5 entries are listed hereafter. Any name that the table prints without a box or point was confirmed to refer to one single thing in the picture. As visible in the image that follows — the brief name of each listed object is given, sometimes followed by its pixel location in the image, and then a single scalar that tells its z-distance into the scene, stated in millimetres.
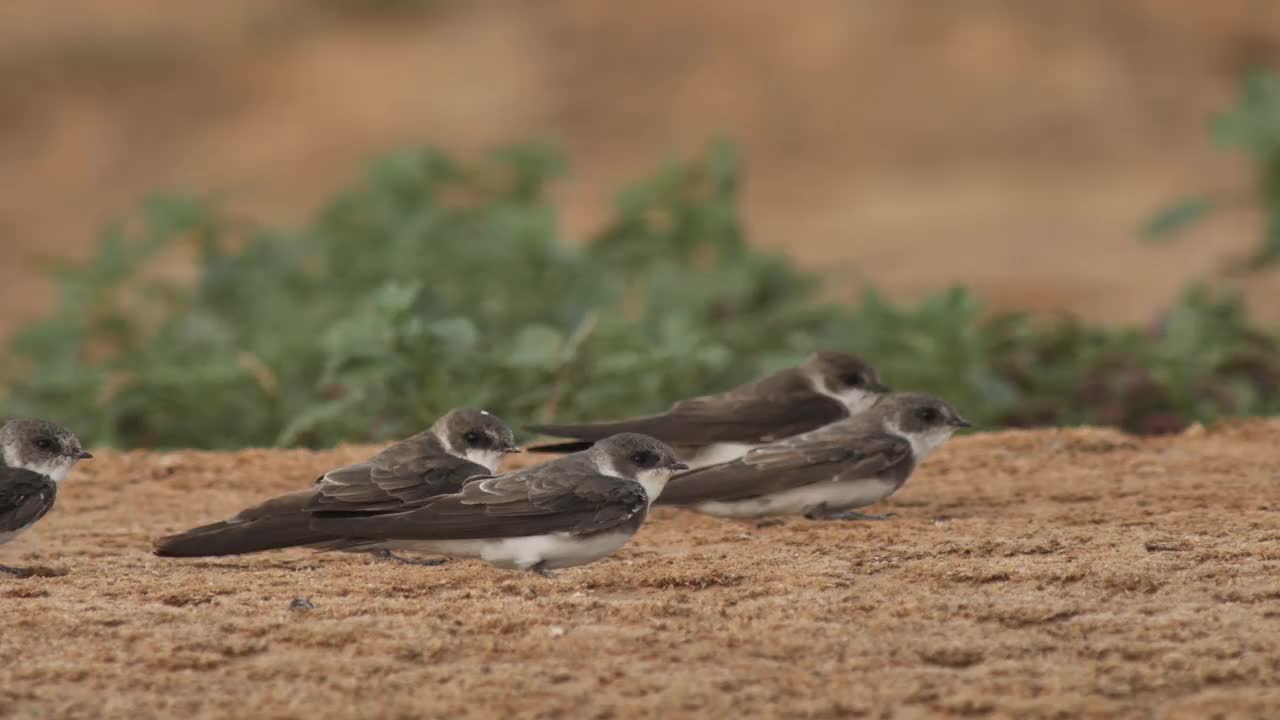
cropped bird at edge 11961
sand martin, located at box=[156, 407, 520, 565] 11773
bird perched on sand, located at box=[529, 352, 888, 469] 14547
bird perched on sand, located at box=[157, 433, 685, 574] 11336
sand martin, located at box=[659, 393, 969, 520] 13031
